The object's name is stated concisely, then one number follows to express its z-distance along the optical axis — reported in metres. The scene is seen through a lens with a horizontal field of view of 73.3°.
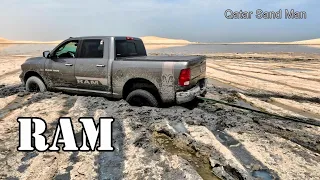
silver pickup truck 4.84
